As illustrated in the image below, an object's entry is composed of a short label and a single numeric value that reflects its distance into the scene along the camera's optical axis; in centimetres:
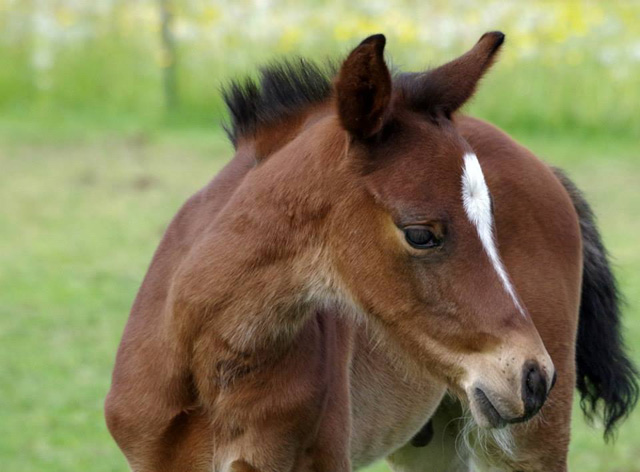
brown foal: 575
